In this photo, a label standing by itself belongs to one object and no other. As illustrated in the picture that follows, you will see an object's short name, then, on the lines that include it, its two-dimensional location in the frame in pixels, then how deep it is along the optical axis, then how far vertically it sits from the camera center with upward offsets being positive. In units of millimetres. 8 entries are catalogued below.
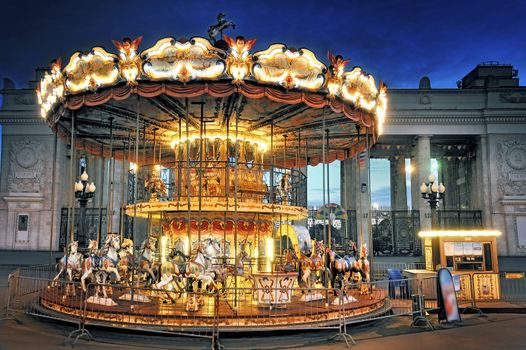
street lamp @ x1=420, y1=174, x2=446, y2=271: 15359 -829
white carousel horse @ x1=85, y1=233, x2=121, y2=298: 11359 -870
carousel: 10086 +2178
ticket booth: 15070 -826
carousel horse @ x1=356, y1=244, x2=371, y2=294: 13342 -1229
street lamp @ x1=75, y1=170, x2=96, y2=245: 17195 +1283
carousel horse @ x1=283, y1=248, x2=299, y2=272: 13912 -1003
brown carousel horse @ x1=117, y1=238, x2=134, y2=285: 12788 -987
